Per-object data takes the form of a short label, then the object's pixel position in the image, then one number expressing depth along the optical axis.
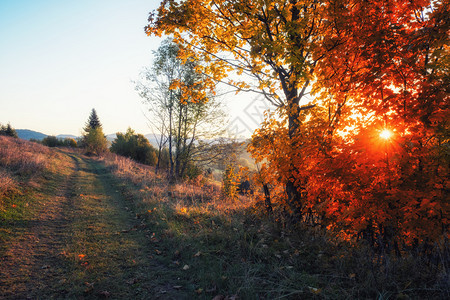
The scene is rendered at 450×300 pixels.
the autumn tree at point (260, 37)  4.68
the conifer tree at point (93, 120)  50.54
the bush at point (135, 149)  33.78
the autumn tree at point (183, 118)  16.06
